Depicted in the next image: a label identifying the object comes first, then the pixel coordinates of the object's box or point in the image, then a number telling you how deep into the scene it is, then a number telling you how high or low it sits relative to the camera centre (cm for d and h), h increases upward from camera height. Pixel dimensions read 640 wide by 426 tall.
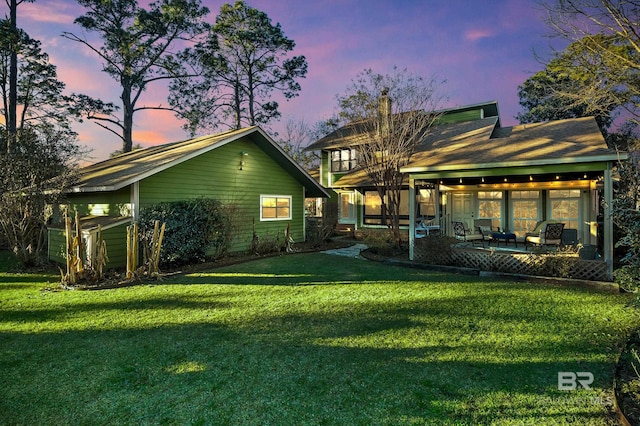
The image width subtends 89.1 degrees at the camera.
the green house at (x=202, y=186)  933 +82
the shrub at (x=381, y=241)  1174 -145
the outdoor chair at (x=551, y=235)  963 -90
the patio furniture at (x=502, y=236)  1073 -101
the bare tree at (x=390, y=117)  1160 +333
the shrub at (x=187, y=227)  920 -53
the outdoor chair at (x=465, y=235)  1179 -105
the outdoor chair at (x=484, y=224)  1309 -72
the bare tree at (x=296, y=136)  3294 +742
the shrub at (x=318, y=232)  1448 -110
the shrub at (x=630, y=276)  388 -92
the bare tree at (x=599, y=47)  882 +481
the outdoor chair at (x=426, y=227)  1316 -85
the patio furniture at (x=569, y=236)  1051 -102
